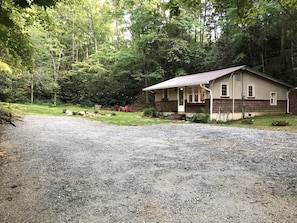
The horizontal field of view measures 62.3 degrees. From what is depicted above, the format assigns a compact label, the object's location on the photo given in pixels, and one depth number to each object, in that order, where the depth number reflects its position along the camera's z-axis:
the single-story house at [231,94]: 15.90
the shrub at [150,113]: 18.66
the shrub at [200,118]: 15.03
